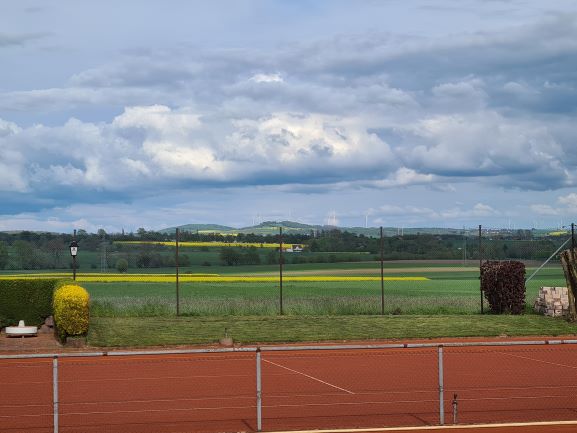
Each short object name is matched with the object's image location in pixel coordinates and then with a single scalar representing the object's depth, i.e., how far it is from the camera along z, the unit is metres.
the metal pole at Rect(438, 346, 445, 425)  14.67
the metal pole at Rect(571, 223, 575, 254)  35.11
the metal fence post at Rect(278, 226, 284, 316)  37.34
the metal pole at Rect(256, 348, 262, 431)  13.97
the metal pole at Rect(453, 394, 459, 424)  14.91
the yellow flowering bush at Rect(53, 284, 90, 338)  26.41
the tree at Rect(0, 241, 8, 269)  55.56
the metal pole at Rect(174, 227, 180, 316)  33.93
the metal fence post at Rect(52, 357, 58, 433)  13.29
